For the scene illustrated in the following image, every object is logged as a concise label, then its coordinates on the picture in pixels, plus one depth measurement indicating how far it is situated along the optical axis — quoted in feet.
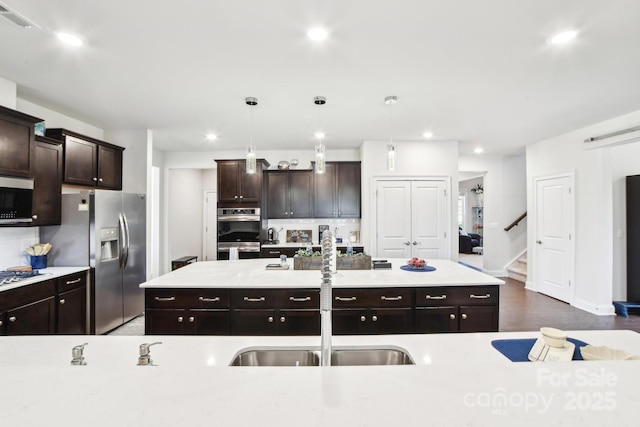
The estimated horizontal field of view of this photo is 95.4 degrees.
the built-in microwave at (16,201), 8.50
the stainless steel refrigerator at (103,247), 10.64
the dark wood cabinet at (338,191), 17.49
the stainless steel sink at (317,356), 3.89
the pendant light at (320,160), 9.03
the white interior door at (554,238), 14.84
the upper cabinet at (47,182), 9.75
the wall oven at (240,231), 16.69
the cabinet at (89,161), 11.00
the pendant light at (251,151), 9.29
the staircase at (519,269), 19.71
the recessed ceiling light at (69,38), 6.66
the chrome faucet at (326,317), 3.13
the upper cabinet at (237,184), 16.92
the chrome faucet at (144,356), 3.11
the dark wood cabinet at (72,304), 9.46
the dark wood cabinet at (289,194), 17.72
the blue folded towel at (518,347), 3.70
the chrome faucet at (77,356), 3.06
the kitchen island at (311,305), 7.75
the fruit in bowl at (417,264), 9.53
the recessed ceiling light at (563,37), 6.61
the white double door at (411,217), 16.43
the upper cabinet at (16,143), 8.42
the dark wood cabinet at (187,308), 7.75
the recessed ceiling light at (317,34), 6.53
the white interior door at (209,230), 23.09
